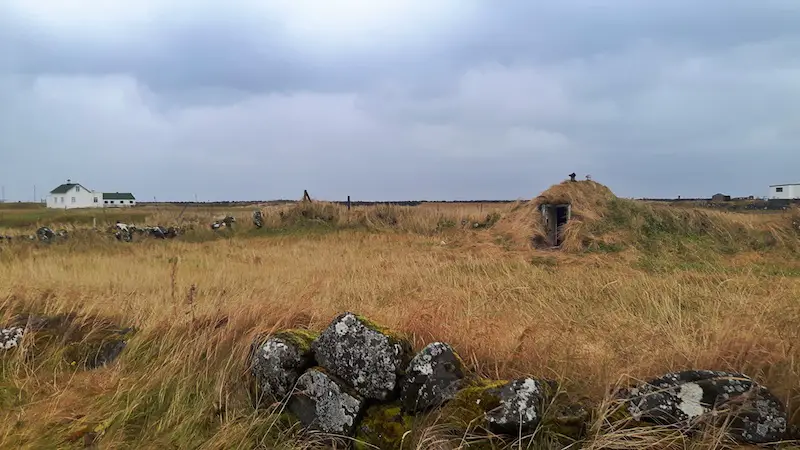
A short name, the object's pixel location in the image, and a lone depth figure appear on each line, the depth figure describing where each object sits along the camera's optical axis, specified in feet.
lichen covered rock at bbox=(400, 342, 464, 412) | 11.18
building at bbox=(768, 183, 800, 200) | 236.22
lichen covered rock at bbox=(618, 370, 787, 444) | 9.82
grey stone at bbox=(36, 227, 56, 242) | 56.54
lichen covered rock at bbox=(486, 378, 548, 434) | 9.76
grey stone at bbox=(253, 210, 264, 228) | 72.45
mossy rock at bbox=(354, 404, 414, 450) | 11.10
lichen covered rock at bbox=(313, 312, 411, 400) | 12.01
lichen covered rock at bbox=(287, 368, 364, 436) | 11.64
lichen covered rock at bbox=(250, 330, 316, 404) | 12.58
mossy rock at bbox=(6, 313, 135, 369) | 16.03
